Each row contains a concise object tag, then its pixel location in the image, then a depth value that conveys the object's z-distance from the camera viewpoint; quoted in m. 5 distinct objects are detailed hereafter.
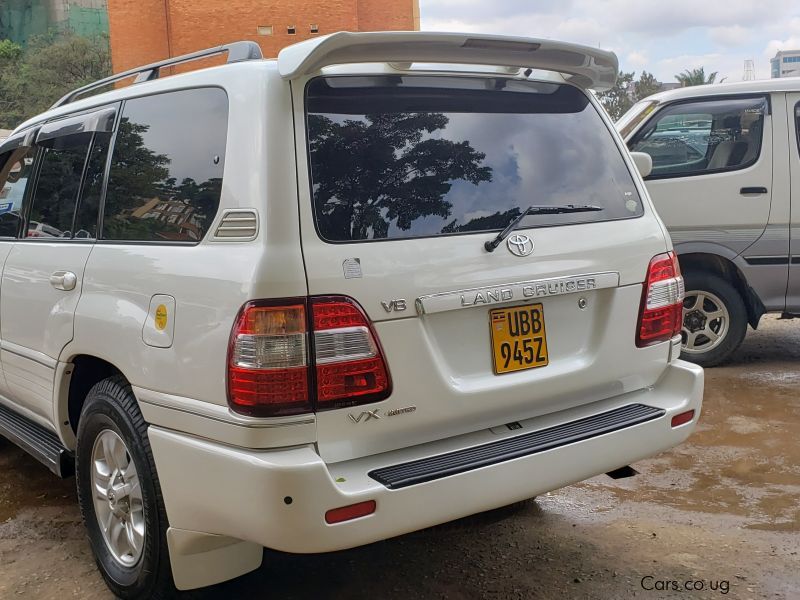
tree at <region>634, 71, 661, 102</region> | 41.24
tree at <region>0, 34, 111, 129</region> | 48.16
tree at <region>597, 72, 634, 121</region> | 35.22
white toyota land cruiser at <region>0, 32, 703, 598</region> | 2.32
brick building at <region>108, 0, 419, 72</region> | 37.72
